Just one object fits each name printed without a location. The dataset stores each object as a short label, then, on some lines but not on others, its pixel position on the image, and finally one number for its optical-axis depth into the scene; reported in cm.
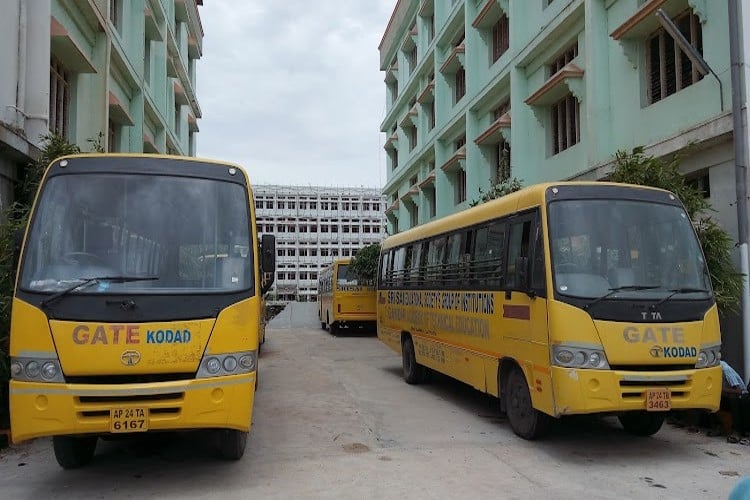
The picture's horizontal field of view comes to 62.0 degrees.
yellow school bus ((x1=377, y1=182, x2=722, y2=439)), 614
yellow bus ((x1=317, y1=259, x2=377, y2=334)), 2355
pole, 805
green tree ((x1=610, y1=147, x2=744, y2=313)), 812
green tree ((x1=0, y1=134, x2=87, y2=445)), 679
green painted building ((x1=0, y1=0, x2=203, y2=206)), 989
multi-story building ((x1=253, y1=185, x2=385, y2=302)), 9100
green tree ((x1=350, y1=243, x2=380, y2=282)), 2372
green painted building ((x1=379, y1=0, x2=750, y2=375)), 986
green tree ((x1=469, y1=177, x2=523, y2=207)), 1531
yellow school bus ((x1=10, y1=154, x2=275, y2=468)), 499
